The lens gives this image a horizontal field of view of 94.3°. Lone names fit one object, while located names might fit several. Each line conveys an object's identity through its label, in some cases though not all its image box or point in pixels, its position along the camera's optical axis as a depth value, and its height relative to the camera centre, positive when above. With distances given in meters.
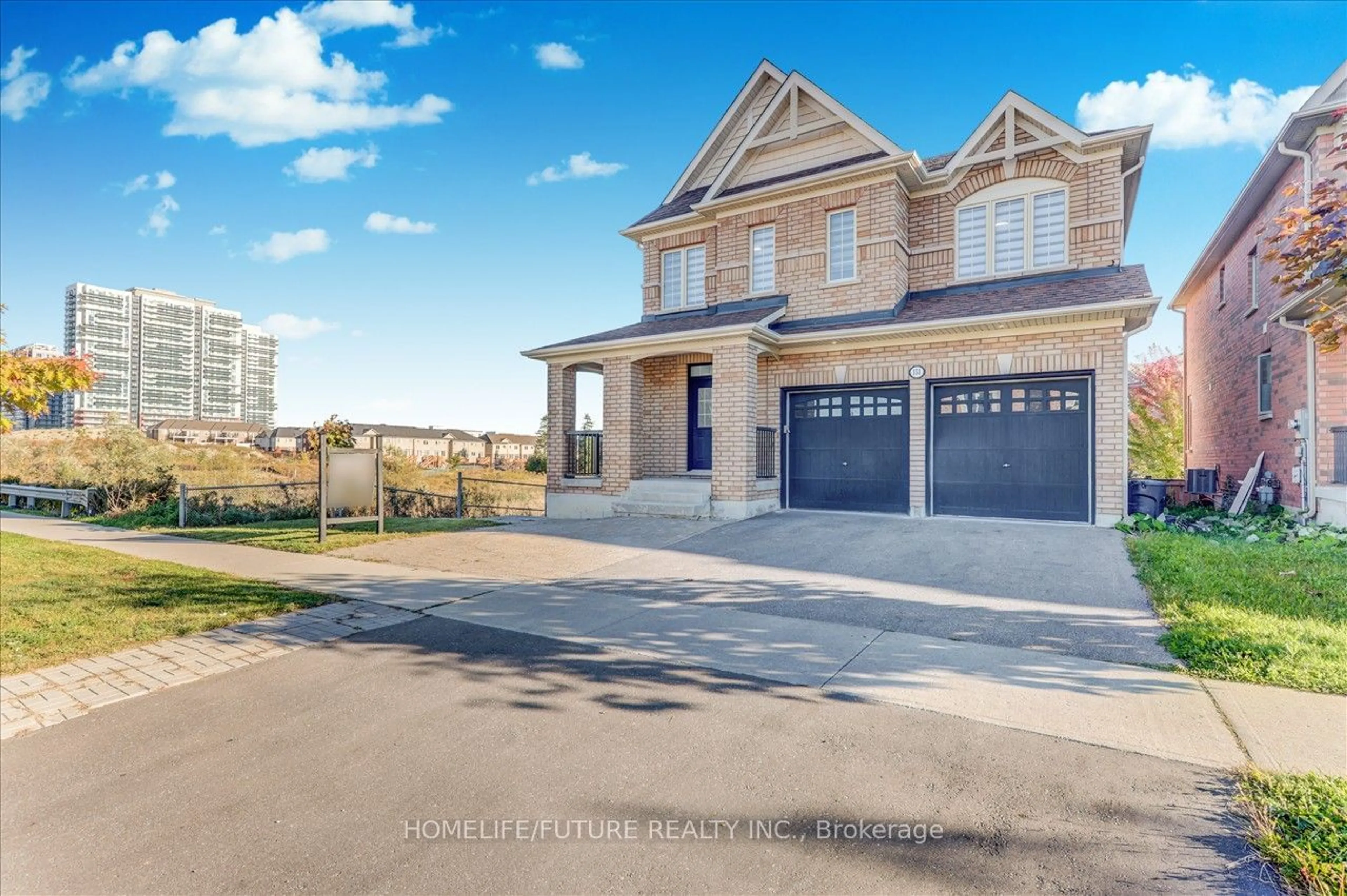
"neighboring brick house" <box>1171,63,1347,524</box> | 9.61 +2.03
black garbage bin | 11.59 -0.68
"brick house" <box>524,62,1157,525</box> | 10.51 +2.15
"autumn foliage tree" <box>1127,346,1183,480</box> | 17.95 +1.14
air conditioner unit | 14.04 -0.51
